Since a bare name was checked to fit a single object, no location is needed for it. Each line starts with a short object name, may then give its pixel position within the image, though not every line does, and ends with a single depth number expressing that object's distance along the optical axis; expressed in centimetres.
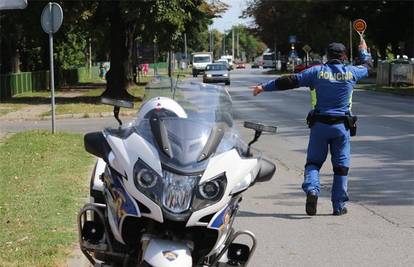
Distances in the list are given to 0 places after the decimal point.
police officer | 761
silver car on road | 4794
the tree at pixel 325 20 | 4941
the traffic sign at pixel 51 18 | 1581
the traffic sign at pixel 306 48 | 7231
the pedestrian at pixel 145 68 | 7211
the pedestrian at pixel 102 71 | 6624
